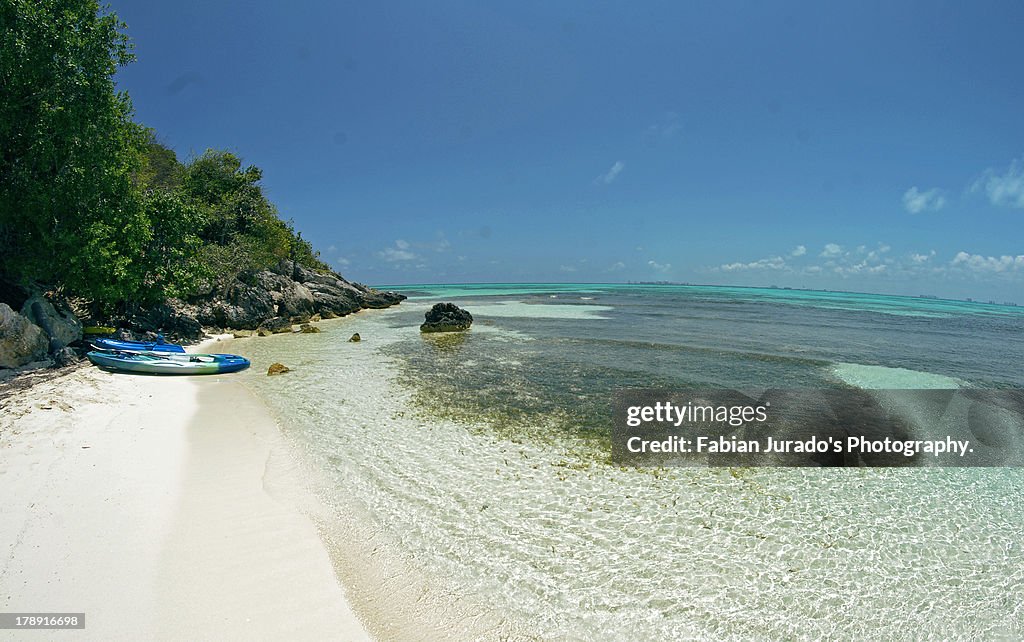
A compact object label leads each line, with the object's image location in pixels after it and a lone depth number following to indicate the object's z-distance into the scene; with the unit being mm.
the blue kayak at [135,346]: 17203
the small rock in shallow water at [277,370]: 17609
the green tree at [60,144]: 16688
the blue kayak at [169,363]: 15656
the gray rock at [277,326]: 30594
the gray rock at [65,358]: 15695
